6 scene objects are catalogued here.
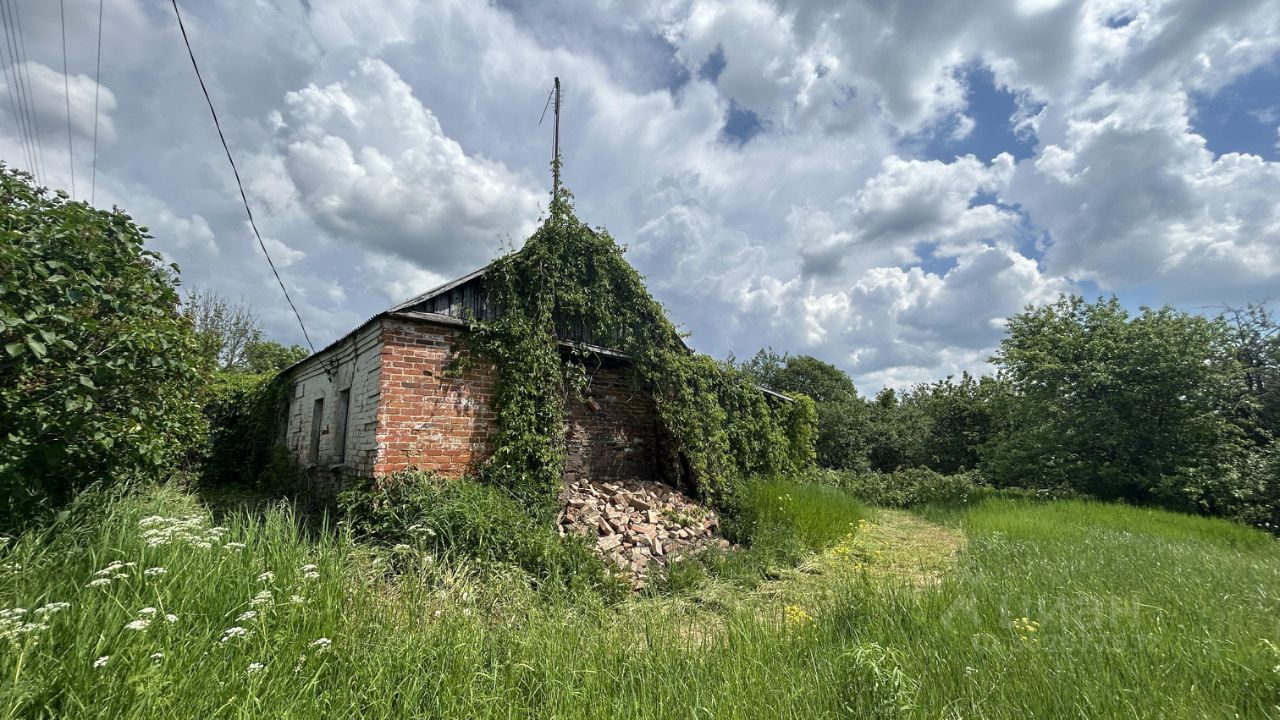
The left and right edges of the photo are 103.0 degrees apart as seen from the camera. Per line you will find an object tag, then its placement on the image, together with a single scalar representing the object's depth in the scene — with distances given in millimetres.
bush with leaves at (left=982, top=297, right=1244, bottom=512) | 11078
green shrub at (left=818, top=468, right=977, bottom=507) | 13938
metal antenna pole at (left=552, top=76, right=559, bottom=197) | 8930
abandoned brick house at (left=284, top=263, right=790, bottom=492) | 7081
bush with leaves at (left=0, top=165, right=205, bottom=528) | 3604
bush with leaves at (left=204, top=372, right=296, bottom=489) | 12359
